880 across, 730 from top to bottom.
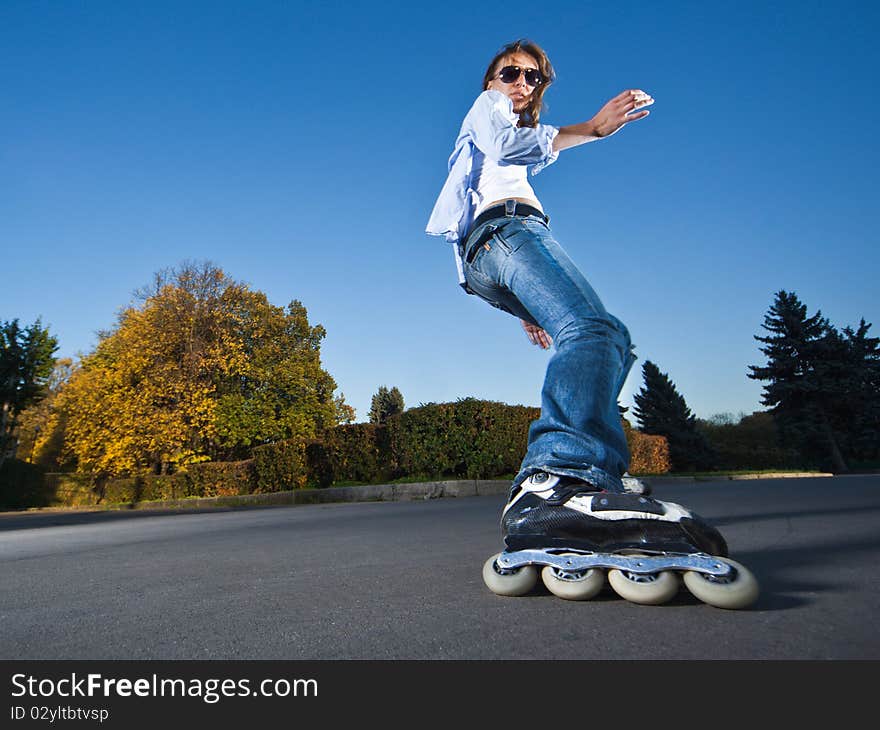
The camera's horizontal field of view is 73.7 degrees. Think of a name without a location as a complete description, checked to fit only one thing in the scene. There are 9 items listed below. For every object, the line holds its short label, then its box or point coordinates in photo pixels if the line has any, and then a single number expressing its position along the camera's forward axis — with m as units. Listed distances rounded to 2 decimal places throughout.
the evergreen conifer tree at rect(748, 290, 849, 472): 37.03
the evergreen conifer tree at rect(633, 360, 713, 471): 41.16
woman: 1.72
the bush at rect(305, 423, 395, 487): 13.03
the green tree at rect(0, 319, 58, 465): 28.75
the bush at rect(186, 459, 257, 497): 17.69
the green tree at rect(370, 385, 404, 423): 63.94
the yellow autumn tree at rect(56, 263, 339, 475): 21.17
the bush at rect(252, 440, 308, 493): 15.09
